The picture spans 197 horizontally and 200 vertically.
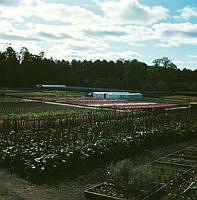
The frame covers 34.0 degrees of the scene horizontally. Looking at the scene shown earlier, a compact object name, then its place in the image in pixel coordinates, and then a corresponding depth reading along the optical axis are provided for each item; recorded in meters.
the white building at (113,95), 40.20
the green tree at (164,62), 87.25
